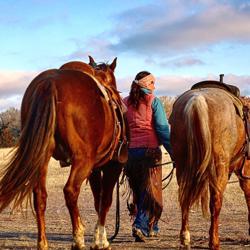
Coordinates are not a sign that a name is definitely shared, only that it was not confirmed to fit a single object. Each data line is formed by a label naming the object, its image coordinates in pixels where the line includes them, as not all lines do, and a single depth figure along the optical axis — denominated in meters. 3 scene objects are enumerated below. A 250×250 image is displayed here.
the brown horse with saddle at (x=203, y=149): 6.91
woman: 8.29
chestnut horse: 5.81
